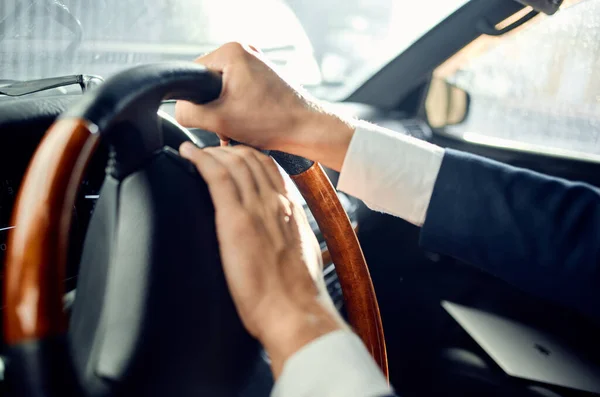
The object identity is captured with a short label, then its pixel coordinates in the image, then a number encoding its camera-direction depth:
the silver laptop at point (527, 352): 1.19
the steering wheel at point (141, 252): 0.33
